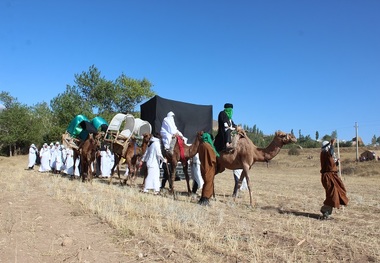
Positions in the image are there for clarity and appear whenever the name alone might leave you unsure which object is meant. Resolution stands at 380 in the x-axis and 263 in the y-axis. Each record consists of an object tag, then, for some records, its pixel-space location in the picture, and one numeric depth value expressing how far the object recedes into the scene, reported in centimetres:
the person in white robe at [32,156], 2536
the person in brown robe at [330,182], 810
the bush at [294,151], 4542
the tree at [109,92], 3600
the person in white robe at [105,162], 1875
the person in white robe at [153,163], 1134
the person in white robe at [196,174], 1163
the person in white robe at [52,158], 2248
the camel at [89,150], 1405
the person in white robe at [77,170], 1881
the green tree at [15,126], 4809
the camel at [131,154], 1381
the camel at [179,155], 1111
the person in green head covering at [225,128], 977
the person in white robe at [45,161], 2295
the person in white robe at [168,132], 1138
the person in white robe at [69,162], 1970
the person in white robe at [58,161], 2169
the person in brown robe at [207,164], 934
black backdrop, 1734
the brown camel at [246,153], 974
